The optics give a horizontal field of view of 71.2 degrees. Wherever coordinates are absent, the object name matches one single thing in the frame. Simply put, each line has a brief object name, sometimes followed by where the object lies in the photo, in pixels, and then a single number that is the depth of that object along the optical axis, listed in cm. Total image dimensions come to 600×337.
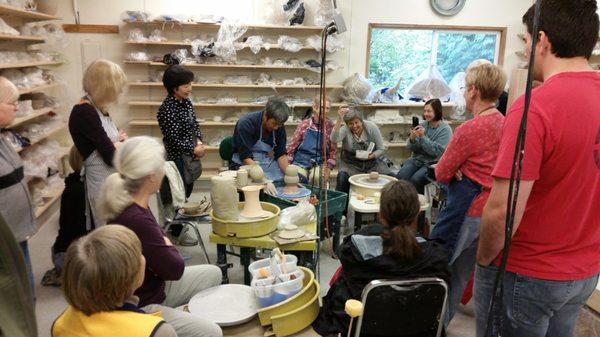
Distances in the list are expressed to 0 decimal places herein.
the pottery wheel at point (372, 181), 331
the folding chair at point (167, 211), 284
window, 542
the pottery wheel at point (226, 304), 173
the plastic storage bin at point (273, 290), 174
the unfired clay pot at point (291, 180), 286
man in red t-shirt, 100
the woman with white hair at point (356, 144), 393
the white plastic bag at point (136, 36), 477
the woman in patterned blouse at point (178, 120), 315
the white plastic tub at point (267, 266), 187
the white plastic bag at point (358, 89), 510
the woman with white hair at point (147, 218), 159
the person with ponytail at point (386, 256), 168
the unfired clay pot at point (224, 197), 221
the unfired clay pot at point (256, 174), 282
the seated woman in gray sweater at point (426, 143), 394
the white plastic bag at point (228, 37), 479
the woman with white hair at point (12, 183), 193
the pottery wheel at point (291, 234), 220
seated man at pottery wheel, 326
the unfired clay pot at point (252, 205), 234
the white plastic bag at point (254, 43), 485
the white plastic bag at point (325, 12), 493
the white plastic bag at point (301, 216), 237
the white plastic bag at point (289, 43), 491
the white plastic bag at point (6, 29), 351
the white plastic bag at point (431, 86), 532
